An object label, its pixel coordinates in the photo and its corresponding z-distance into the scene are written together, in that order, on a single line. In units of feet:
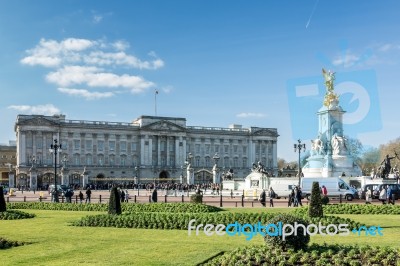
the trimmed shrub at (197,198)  99.50
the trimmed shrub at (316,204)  61.82
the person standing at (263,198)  107.04
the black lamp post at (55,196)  125.10
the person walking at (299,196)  104.11
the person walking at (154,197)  119.24
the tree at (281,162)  585.63
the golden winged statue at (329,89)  191.72
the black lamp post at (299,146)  165.99
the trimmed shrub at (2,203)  78.69
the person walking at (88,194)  125.70
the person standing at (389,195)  114.17
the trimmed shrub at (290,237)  37.69
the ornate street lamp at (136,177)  319.68
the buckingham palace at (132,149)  319.06
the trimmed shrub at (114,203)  70.85
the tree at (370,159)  364.99
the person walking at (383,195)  117.52
